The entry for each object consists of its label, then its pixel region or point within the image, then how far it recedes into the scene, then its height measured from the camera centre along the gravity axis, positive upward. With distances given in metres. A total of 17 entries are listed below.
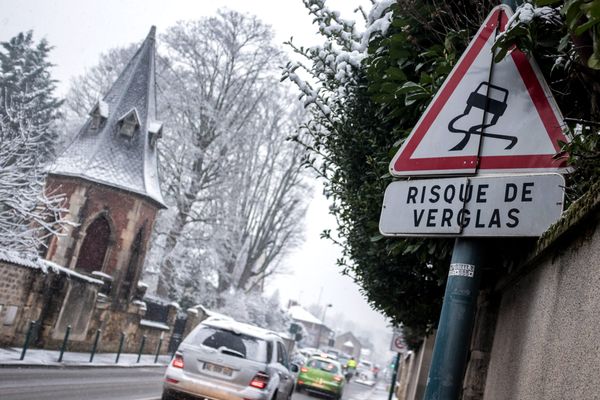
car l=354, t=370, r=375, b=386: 45.73 -4.07
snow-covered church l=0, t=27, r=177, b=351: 20.03 +2.13
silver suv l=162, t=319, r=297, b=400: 8.56 -1.10
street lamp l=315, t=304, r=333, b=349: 96.49 -2.94
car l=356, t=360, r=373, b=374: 50.93 -3.87
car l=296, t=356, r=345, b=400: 21.42 -2.23
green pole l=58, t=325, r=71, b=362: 14.54 -2.49
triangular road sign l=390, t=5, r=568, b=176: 2.26 +0.98
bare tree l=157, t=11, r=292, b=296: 27.98 +9.18
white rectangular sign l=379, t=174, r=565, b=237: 2.16 +0.60
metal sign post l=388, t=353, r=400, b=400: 18.78 -1.53
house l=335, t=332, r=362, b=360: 123.25 -4.20
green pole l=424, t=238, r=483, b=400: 2.11 +0.07
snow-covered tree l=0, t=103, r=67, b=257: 13.74 +1.21
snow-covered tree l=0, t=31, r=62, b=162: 35.88 +11.21
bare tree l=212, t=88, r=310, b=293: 30.97 +5.99
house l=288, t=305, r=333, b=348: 98.88 -1.79
